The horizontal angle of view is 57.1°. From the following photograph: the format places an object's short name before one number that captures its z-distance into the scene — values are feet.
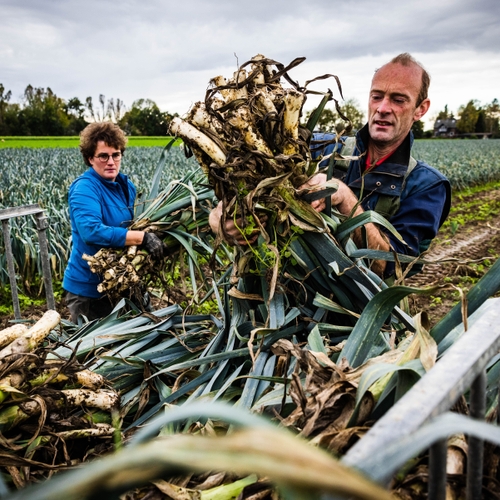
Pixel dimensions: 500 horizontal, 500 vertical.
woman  9.20
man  7.34
